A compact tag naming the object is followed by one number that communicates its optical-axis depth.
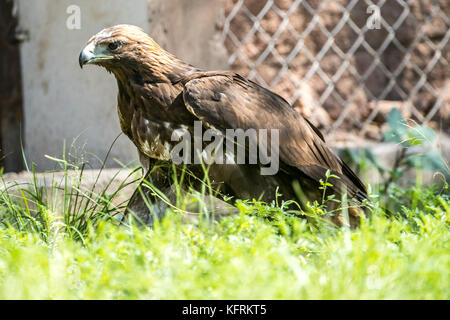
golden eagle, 5.66
